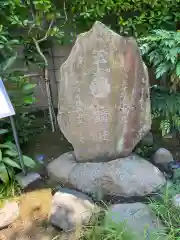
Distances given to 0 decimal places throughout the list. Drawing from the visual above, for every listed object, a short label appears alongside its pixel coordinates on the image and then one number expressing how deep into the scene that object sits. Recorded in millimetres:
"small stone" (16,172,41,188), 1856
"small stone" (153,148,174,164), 2027
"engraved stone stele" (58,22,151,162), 1763
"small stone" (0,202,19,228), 1645
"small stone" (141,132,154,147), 2236
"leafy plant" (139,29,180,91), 1951
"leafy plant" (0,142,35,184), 1806
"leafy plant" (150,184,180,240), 1407
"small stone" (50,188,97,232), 1536
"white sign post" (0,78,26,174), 1627
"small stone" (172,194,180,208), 1568
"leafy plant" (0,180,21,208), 1822
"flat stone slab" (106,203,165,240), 1402
